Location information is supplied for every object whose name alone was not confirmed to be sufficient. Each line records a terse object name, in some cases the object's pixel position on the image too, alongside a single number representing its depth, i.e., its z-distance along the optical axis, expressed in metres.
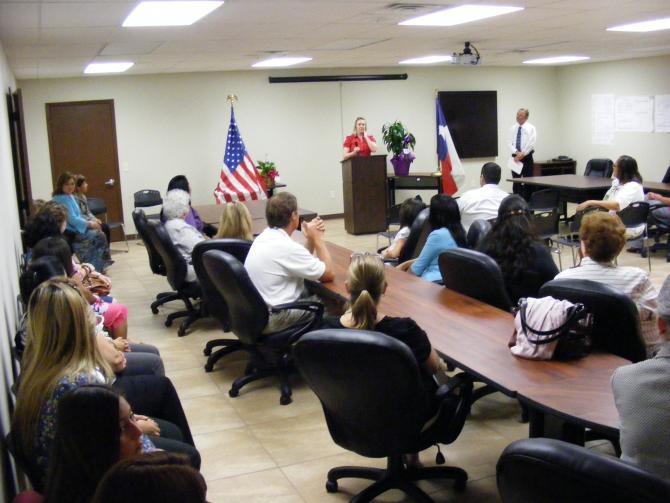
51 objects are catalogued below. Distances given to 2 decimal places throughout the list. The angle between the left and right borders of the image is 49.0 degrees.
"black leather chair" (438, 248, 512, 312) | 3.66
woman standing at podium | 10.46
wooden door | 10.37
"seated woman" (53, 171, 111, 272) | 7.34
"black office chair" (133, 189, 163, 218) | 10.23
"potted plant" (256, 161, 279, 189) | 10.78
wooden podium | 10.12
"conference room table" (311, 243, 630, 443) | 2.32
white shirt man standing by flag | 11.80
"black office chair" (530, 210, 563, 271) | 7.03
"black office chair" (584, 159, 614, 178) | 10.72
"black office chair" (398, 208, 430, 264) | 5.18
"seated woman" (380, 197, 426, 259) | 5.33
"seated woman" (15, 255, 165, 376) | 3.47
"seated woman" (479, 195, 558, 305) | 3.90
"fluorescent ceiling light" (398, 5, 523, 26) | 5.59
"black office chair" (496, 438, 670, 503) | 1.51
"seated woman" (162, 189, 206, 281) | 5.79
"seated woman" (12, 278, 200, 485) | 2.33
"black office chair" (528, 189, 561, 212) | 8.28
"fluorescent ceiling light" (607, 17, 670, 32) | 7.17
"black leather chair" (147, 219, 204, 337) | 5.55
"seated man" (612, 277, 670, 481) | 1.86
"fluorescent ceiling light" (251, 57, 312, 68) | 9.49
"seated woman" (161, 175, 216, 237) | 6.63
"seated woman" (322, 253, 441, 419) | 2.75
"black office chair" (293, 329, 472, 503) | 2.51
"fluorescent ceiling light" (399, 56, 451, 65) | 10.37
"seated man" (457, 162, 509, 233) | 6.45
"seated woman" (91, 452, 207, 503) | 1.29
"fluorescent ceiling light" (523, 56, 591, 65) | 11.45
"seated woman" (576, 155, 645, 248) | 7.30
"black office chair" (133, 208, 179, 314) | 6.19
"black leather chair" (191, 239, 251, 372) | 4.66
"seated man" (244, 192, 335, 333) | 4.21
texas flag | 9.63
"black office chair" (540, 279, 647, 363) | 2.91
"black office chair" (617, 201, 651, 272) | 6.91
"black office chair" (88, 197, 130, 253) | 9.14
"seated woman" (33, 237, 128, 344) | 4.15
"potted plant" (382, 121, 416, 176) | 10.99
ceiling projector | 8.14
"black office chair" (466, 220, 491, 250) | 4.94
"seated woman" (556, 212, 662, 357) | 3.22
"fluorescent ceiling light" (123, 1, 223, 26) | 4.73
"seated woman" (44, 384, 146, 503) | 1.81
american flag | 10.13
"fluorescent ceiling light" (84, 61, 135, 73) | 8.59
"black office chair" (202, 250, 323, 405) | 3.97
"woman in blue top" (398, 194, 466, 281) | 4.54
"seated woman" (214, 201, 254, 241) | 5.21
